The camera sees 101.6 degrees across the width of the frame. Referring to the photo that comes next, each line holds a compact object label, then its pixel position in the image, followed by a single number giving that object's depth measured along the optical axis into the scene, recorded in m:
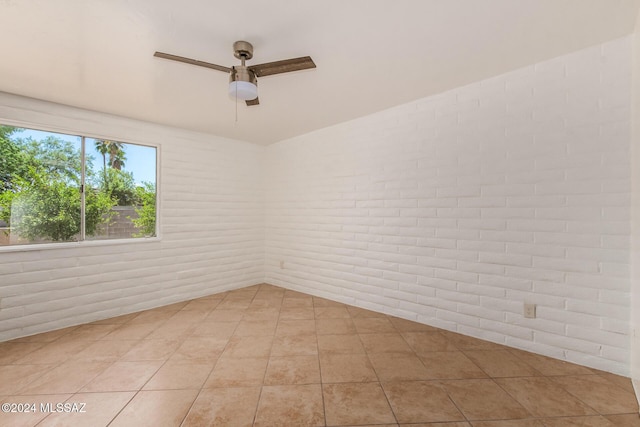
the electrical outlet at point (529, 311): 2.14
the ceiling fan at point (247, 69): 1.63
